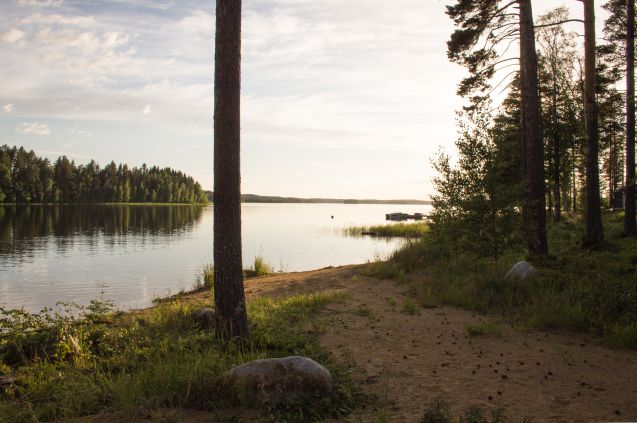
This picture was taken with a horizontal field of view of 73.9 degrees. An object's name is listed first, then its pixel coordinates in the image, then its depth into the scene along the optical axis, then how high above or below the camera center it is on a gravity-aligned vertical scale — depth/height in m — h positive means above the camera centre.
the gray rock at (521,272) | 10.84 -1.73
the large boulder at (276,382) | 4.86 -2.04
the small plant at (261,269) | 19.55 -2.82
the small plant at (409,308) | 9.95 -2.43
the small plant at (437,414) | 4.46 -2.24
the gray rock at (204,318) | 8.23 -2.16
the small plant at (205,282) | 16.34 -2.96
